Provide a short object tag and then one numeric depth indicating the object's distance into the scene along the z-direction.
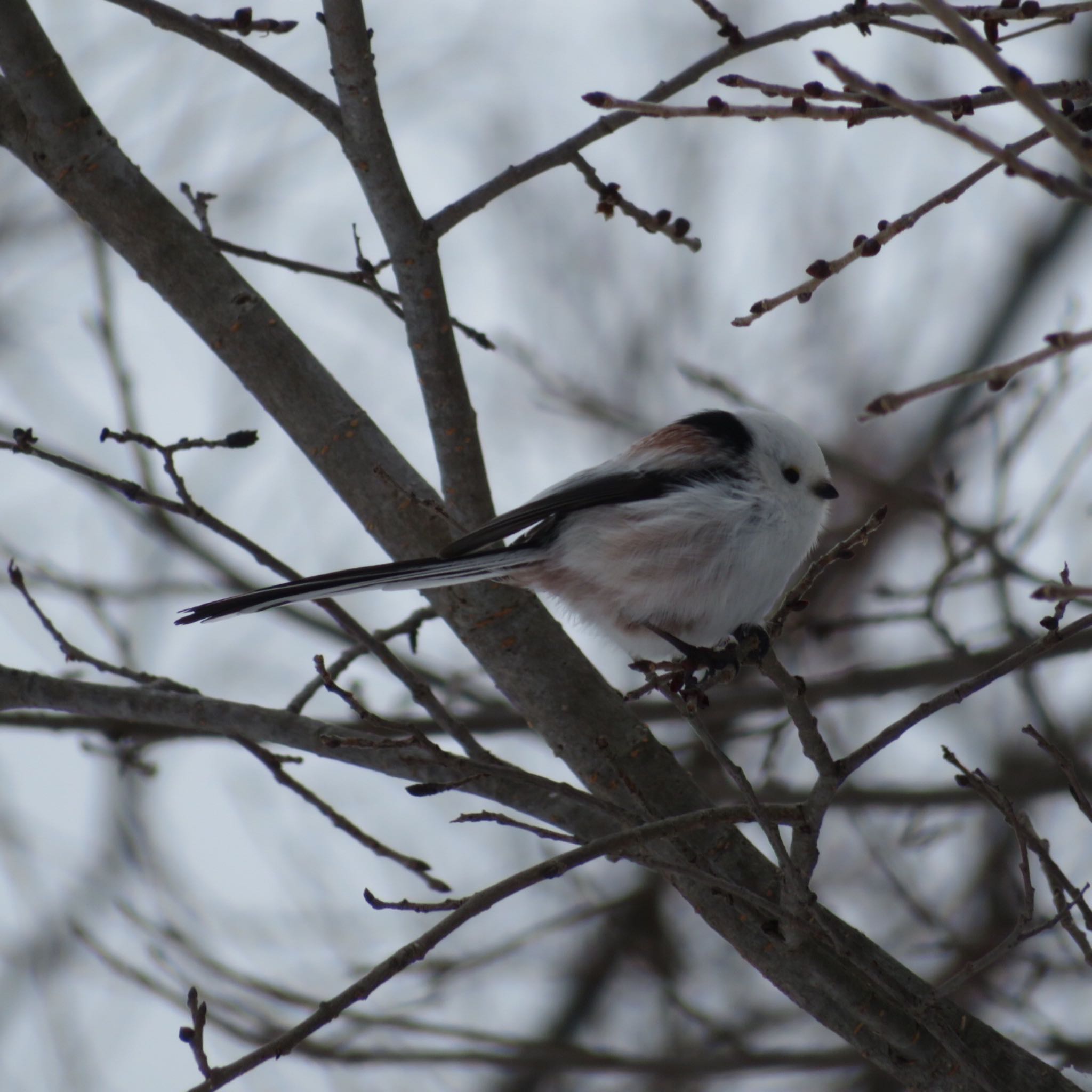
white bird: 4.18
